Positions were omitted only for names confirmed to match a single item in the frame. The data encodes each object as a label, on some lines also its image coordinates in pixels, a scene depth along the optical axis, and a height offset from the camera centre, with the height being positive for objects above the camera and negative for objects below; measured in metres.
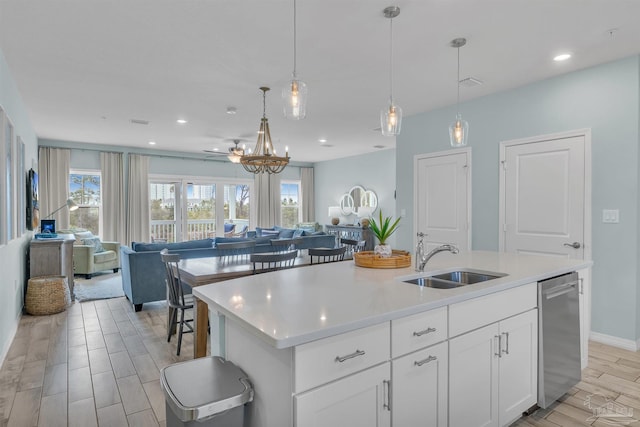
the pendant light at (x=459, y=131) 3.22 +0.72
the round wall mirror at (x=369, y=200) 8.31 +0.26
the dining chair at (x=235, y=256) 3.80 -0.53
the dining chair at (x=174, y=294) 3.13 -0.78
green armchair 6.45 -0.93
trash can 1.22 -0.67
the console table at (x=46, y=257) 4.61 -0.62
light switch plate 3.33 -0.04
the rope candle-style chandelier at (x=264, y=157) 4.16 +0.62
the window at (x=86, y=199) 7.36 +0.23
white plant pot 2.42 -0.27
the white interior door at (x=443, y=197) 4.54 +0.19
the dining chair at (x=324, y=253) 3.68 -0.44
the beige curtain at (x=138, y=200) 7.68 +0.22
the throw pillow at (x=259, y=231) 8.22 -0.49
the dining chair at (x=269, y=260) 3.15 -0.44
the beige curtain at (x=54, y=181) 6.83 +0.56
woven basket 4.29 -1.05
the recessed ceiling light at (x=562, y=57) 3.14 +1.39
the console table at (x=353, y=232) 7.88 -0.50
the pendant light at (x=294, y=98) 2.38 +0.76
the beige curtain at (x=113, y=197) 7.43 +0.27
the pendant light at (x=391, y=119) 2.61 +0.68
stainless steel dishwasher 2.18 -0.80
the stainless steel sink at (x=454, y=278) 2.20 -0.43
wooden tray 2.36 -0.33
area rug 5.21 -1.25
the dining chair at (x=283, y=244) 4.74 -0.46
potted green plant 2.42 -0.23
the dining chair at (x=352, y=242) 4.40 -0.39
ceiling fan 5.83 +0.93
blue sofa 4.41 -0.68
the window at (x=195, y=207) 8.23 +0.08
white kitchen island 1.22 -0.54
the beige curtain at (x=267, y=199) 9.38 +0.31
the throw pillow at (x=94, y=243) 6.66 -0.62
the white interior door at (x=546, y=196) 3.55 +0.16
